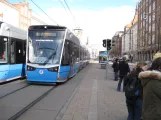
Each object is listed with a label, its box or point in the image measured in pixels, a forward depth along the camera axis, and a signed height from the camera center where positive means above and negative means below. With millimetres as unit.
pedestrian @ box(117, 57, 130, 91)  7590 -487
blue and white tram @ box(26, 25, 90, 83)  7994 +239
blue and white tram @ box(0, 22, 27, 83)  7822 +348
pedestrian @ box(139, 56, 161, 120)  2027 -464
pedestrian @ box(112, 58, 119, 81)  10383 -670
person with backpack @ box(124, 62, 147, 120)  2826 -604
